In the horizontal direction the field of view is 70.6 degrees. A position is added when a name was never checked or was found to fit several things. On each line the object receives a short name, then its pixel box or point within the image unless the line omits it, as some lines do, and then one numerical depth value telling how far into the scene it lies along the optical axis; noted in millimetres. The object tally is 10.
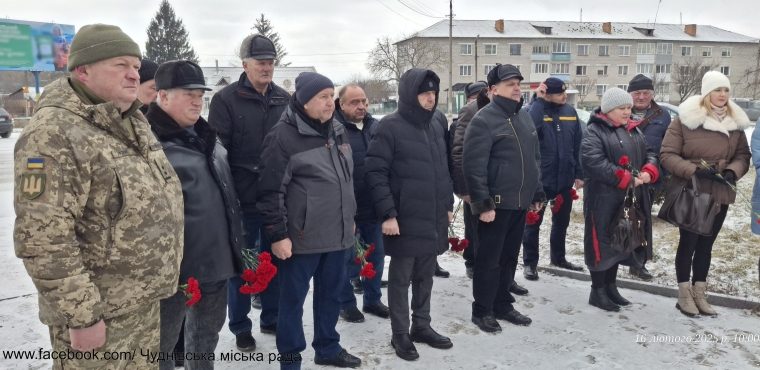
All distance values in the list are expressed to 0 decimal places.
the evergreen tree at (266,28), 58144
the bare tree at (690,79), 29562
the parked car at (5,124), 22344
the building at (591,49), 62375
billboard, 32969
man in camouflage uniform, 1848
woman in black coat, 4453
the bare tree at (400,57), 56125
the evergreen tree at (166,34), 58594
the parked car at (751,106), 31181
